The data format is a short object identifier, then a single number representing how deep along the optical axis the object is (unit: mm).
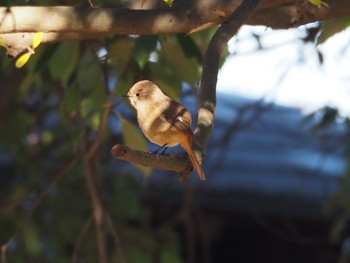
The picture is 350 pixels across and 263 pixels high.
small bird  4307
